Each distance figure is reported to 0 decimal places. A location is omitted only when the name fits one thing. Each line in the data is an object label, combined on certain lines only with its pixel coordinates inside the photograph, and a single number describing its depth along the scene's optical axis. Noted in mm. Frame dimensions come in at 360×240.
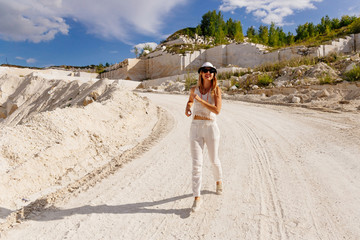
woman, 2920
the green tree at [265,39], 43406
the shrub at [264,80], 14703
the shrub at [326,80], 11605
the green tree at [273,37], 42900
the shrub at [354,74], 11070
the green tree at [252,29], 70881
